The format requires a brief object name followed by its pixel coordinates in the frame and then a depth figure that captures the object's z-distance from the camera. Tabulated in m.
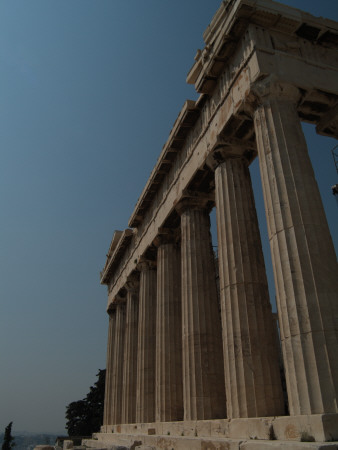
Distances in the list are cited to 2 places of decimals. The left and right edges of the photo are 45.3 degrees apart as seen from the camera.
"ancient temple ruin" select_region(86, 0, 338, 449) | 10.20
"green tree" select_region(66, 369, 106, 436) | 58.25
